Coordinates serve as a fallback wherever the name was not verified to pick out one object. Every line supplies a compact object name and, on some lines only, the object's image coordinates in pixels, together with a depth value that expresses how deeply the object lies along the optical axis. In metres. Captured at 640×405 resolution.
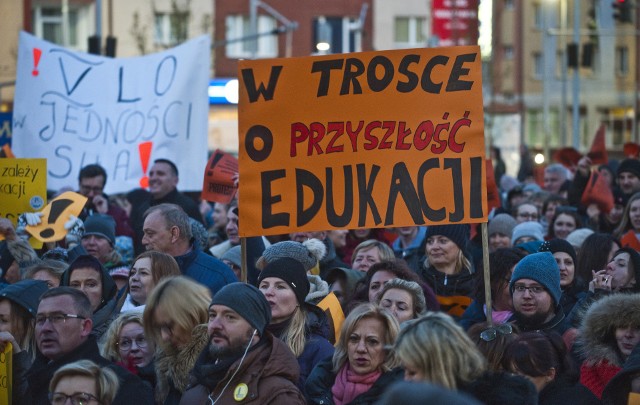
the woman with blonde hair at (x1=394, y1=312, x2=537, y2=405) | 7.63
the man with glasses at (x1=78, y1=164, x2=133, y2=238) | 18.51
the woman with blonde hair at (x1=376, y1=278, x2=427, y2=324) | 10.90
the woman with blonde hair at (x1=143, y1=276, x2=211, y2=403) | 9.60
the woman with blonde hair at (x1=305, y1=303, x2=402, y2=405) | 9.21
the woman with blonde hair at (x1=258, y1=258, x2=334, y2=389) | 10.42
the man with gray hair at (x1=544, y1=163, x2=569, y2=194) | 23.92
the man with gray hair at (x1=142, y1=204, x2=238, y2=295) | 12.71
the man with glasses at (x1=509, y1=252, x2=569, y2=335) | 10.99
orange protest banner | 11.18
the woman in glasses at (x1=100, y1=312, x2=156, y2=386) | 10.29
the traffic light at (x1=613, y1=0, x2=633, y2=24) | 41.06
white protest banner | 19.67
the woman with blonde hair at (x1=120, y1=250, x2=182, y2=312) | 11.50
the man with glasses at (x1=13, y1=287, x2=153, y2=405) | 9.60
